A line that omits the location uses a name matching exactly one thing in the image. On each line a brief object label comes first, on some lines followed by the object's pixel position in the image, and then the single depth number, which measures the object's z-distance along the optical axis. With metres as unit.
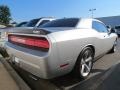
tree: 35.59
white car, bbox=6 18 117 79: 1.57
